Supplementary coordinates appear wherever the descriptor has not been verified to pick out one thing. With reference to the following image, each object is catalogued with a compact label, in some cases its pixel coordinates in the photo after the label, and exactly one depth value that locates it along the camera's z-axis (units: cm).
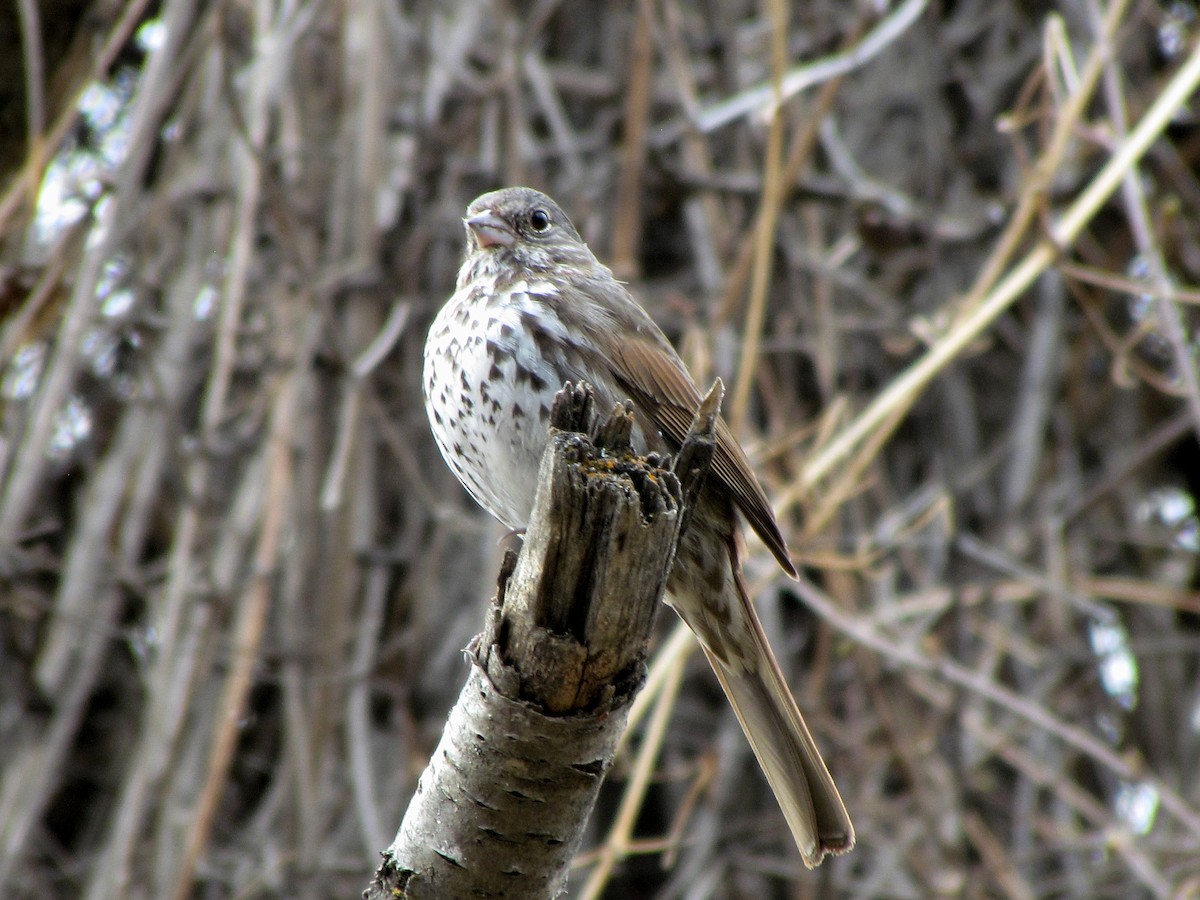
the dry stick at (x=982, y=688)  749
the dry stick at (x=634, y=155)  811
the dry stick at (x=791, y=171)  791
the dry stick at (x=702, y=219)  898
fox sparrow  563
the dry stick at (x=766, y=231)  736
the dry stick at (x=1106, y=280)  712
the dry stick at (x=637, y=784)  643
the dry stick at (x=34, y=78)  562
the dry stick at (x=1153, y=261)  661
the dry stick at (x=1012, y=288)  712
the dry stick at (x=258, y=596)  716
